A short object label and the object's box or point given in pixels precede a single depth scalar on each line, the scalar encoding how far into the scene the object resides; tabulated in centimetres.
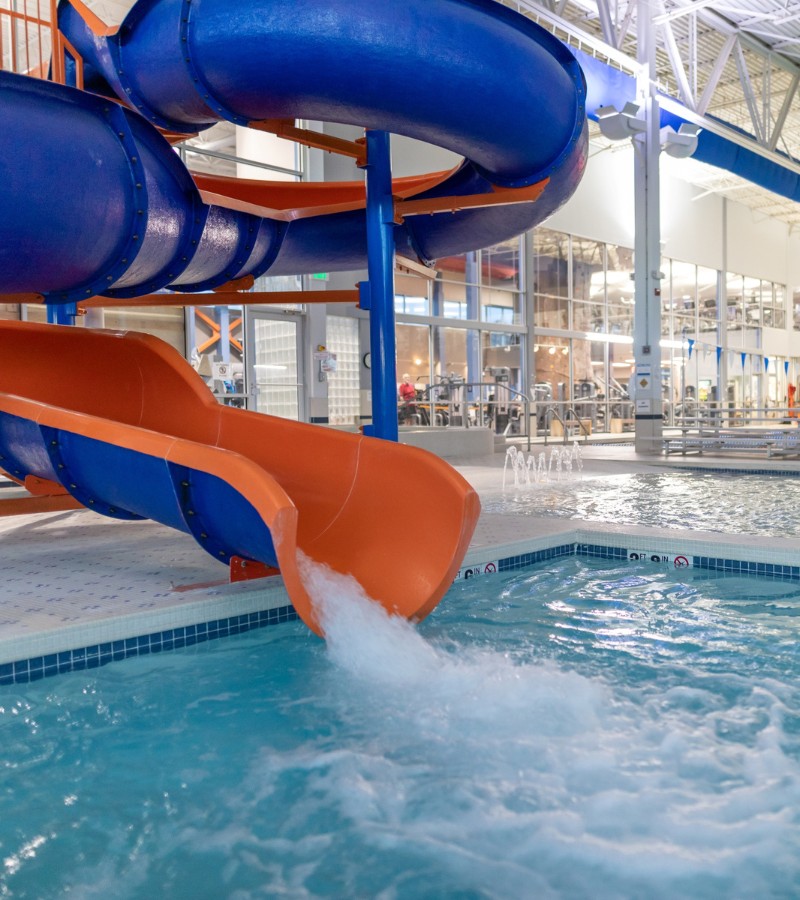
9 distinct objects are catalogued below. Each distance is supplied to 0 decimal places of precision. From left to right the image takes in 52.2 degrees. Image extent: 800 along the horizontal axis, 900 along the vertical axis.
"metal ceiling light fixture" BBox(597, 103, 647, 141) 929
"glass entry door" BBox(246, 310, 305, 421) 1171
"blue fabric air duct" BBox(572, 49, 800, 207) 992
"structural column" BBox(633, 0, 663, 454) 1102
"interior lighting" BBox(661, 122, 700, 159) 1017
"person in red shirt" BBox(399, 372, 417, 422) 1441
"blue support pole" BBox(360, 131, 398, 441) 418
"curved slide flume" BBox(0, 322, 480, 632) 301
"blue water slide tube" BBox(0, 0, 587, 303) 294
